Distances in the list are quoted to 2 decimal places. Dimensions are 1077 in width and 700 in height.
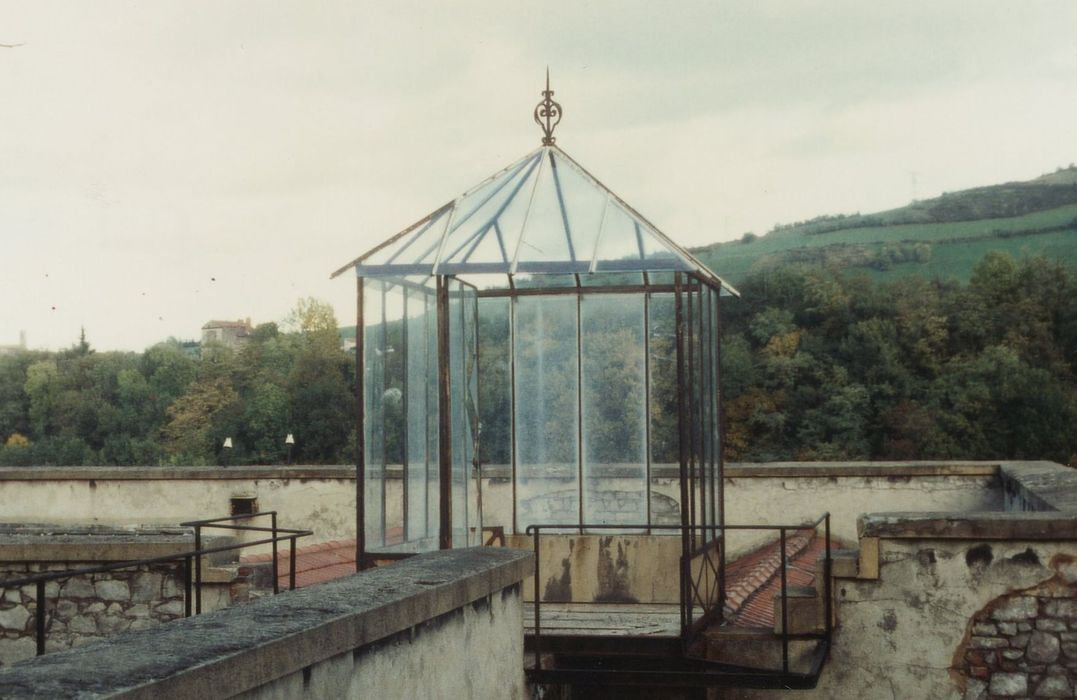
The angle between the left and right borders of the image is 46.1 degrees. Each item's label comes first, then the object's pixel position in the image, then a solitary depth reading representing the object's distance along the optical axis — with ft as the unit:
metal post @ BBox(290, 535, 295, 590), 24.57
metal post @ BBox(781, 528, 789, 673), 25.13
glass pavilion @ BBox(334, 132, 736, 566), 29.09
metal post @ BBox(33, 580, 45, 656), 18.22
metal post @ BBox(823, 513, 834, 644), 26.55
